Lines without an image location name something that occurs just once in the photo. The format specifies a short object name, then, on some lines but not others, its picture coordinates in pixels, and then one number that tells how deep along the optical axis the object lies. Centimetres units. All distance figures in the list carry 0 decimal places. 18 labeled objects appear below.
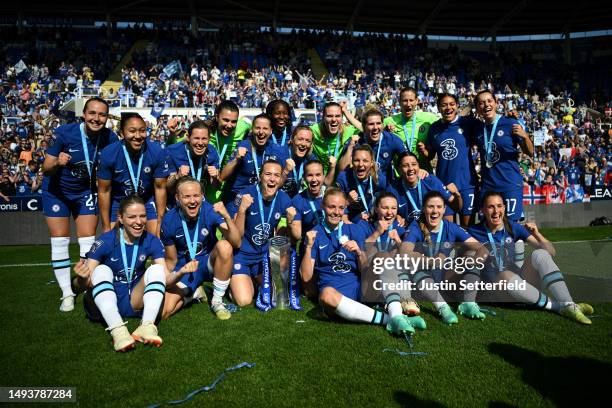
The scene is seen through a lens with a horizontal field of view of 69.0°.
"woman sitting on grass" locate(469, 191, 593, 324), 441
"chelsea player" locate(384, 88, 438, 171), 616
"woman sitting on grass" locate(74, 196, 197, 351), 380
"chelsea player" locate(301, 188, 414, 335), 434
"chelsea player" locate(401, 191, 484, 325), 443
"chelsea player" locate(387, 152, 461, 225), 512
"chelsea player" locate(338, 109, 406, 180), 552
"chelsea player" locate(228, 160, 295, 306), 494
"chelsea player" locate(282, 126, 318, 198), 546
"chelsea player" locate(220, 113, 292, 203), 549
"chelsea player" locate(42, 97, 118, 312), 498
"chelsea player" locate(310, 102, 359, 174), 572
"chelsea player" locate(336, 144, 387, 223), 517
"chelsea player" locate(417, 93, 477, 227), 562
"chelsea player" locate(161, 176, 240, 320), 455
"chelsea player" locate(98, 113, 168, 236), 495
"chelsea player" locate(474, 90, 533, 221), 540
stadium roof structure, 2764
